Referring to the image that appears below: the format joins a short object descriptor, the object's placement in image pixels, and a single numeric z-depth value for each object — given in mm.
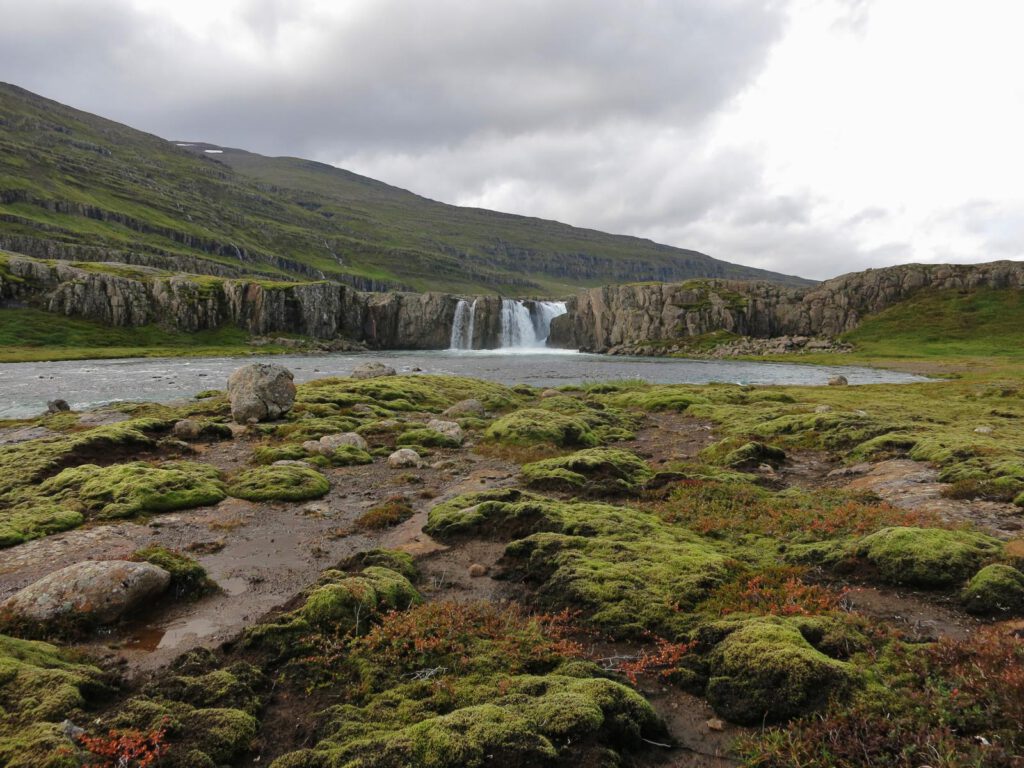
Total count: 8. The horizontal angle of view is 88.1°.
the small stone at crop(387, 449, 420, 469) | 27156
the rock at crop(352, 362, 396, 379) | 64006
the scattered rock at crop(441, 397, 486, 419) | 42062
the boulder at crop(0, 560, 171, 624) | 11125
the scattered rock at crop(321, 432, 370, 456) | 28359
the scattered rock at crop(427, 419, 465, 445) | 33281
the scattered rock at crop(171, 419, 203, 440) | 30734
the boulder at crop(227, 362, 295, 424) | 35812
